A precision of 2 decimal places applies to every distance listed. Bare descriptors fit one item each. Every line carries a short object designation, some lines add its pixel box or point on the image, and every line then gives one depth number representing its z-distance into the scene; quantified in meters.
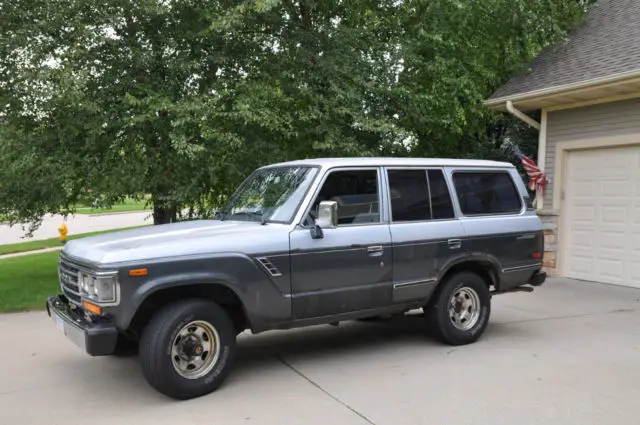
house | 9.55
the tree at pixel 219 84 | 9.72
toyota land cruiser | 4.51
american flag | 10.86
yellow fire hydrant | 20.31
